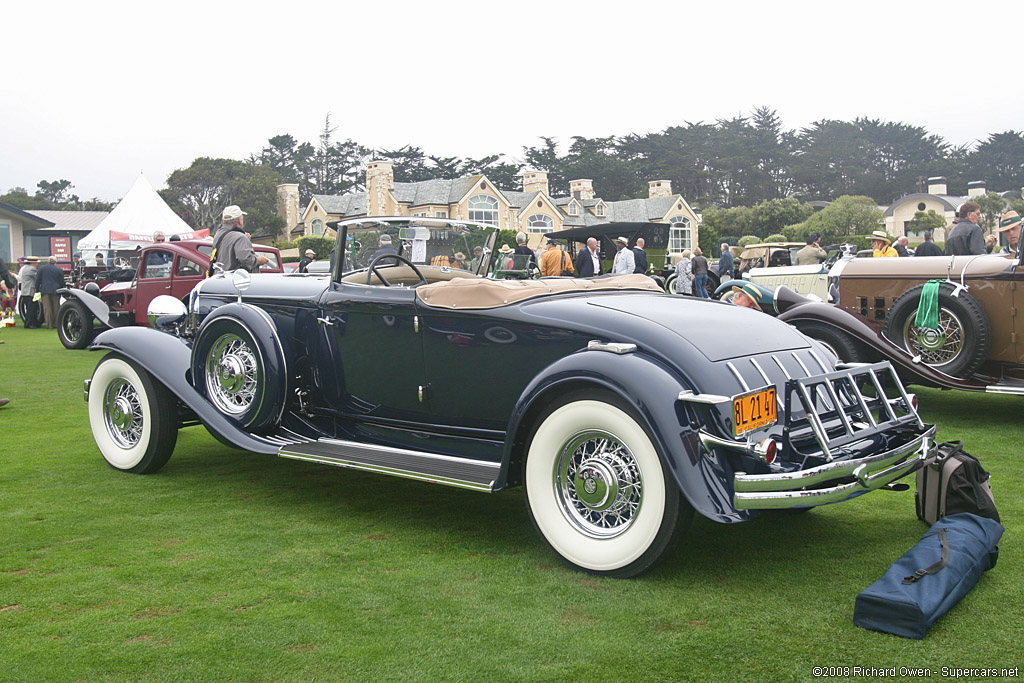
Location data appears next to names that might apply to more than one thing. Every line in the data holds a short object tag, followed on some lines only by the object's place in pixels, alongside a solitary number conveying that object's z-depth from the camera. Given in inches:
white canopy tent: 1090.7
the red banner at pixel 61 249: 1605.6
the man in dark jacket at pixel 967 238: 349.4
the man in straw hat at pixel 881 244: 470.0
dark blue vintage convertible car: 127.4
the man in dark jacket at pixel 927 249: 484.1
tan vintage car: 266.1
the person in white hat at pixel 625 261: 593.3
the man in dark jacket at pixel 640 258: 642.0
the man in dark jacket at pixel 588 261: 631.8
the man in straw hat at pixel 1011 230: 379.3
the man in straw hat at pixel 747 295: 319.0
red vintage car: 545.3
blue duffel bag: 109.1
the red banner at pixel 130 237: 1093.1
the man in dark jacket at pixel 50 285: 730.2
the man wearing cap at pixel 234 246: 356.8
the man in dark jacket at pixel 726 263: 757.9
